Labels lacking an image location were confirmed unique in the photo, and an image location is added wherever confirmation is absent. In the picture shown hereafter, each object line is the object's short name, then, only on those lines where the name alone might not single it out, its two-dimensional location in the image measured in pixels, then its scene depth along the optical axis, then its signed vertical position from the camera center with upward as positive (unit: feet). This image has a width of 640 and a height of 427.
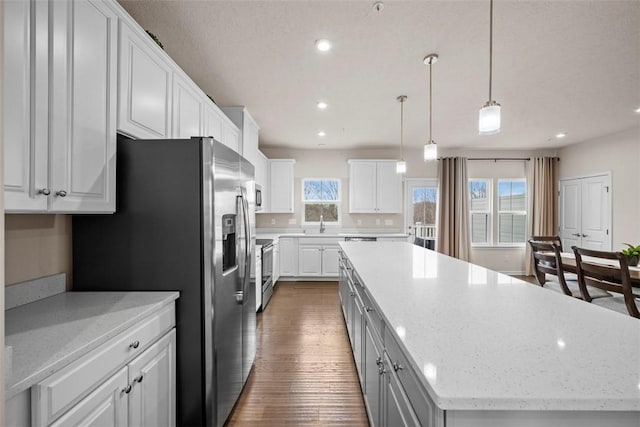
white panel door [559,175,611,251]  16.31 +0.15
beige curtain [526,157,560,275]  19.35 +1.14
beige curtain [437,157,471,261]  19.30 +0.26
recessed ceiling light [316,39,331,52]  7.35 +4.27
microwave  15.06 +0.81
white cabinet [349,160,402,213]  18.94 +1.77
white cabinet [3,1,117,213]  3.38 +1.41
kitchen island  2.25 -1.34
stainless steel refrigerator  5.21 -0.52
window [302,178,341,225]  20.08 +0.96
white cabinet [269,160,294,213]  18.83 +1.72
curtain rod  19.98 +3.80
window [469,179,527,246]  20.18 +0.21
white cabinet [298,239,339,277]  17.92 -2.85
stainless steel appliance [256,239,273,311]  12.82 -2.62
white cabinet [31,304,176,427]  2.95 -2.08
